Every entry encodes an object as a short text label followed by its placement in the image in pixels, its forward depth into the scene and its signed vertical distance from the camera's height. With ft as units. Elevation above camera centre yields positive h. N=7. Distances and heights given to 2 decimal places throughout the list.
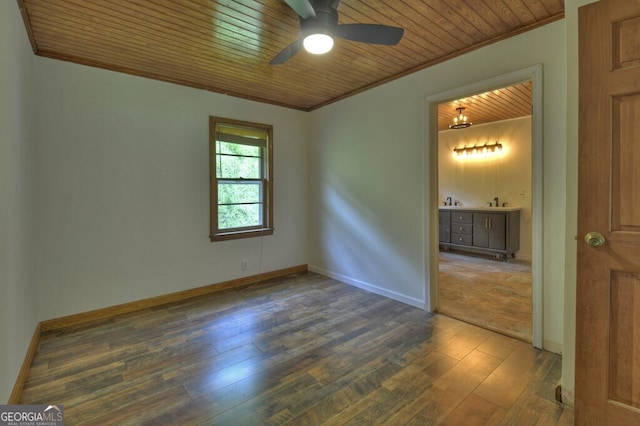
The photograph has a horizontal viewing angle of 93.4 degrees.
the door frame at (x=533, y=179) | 7.61 +0.89
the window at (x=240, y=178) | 12.38 +1.39
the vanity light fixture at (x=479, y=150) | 18.70 +3.87
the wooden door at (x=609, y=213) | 4.55 -0.06
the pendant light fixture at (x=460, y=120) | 15.94 +5.01
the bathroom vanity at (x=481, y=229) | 17.10 -1.18
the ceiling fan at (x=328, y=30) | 6.08 +3.80
